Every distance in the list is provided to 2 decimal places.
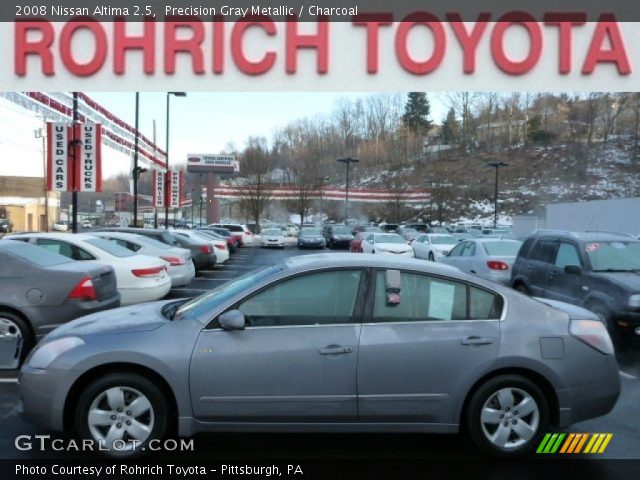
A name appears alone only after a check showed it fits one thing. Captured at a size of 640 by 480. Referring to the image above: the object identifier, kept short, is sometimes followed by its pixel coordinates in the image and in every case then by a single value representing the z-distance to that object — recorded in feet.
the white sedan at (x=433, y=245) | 72.69
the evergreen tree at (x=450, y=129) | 314.35
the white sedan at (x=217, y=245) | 66.18
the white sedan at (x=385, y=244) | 72.79
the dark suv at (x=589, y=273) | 24.56
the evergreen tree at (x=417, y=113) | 318.39
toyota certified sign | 215.31
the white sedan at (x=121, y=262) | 32.83
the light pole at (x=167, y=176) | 111.55
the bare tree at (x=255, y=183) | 179.22
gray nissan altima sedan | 13.19
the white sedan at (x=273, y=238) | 116.26
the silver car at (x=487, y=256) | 40.60
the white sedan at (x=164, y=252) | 43.37
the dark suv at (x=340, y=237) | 123.54
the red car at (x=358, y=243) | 89.80
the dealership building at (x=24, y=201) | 172.45
